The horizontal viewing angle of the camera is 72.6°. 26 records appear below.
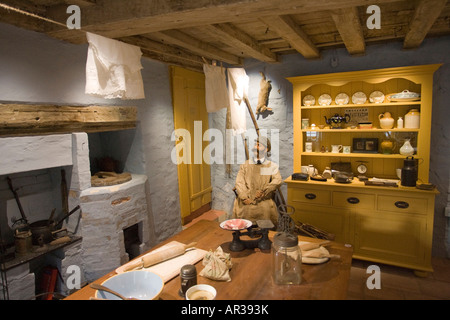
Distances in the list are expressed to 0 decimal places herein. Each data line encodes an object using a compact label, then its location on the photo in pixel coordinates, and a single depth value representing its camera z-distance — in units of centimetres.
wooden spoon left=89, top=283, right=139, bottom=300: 149
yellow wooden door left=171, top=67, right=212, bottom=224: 438
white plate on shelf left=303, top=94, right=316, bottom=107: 411
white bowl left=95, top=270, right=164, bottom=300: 162
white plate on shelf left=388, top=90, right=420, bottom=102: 351
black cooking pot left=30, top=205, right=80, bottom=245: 278
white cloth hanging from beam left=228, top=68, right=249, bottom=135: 422
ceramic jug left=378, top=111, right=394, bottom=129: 366
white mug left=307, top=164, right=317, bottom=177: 402
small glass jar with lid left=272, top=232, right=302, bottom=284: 170
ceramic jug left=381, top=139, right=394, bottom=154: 373
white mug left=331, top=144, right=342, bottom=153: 402
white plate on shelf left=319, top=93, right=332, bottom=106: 404
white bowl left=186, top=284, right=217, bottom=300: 158
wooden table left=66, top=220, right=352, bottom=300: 161
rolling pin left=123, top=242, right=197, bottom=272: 190
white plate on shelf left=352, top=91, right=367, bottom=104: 389
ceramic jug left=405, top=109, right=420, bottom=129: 351
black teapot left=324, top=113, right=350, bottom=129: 399
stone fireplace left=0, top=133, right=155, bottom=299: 280
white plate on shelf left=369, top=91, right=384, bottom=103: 379
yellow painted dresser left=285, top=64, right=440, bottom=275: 337
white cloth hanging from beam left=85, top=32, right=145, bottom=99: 236
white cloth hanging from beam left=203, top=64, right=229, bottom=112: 370
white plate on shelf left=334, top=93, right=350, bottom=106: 395
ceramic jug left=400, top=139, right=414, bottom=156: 352
